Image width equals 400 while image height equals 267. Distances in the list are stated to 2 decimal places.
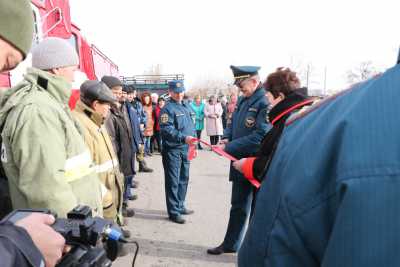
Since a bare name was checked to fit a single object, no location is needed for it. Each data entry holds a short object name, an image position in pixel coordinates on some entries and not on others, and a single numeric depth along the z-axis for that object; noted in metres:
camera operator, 1.13
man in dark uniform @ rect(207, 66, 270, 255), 3.58
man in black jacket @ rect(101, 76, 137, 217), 4.79
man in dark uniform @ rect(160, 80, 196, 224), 4.98
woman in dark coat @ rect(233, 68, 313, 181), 2.88
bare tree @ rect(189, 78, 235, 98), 101.31
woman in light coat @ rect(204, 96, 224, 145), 13.29
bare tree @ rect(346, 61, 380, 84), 37.78
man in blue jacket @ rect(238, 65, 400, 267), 0.59
